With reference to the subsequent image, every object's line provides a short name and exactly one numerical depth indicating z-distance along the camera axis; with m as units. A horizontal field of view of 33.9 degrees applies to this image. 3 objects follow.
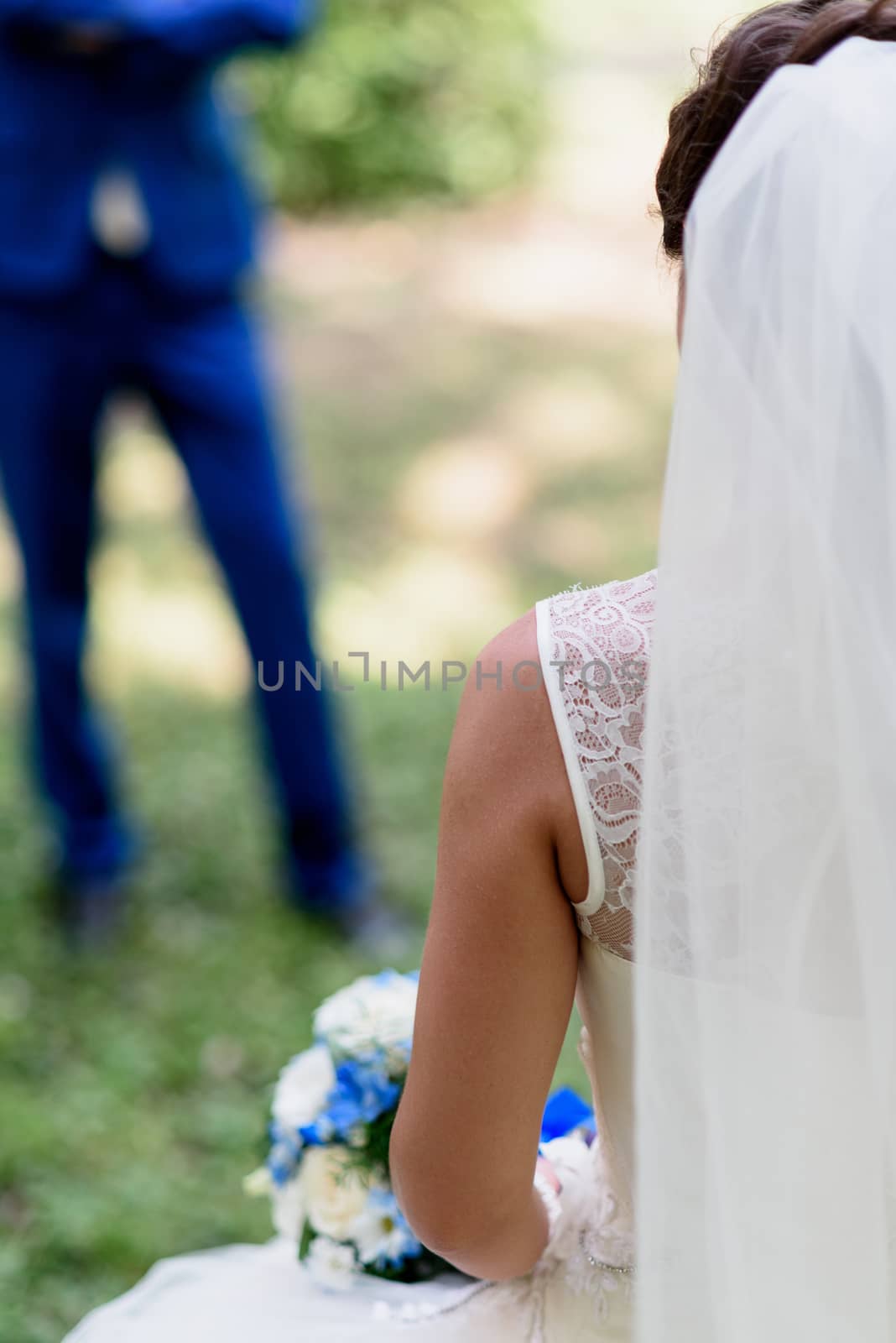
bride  0.97
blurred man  2.70
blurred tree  7.43
